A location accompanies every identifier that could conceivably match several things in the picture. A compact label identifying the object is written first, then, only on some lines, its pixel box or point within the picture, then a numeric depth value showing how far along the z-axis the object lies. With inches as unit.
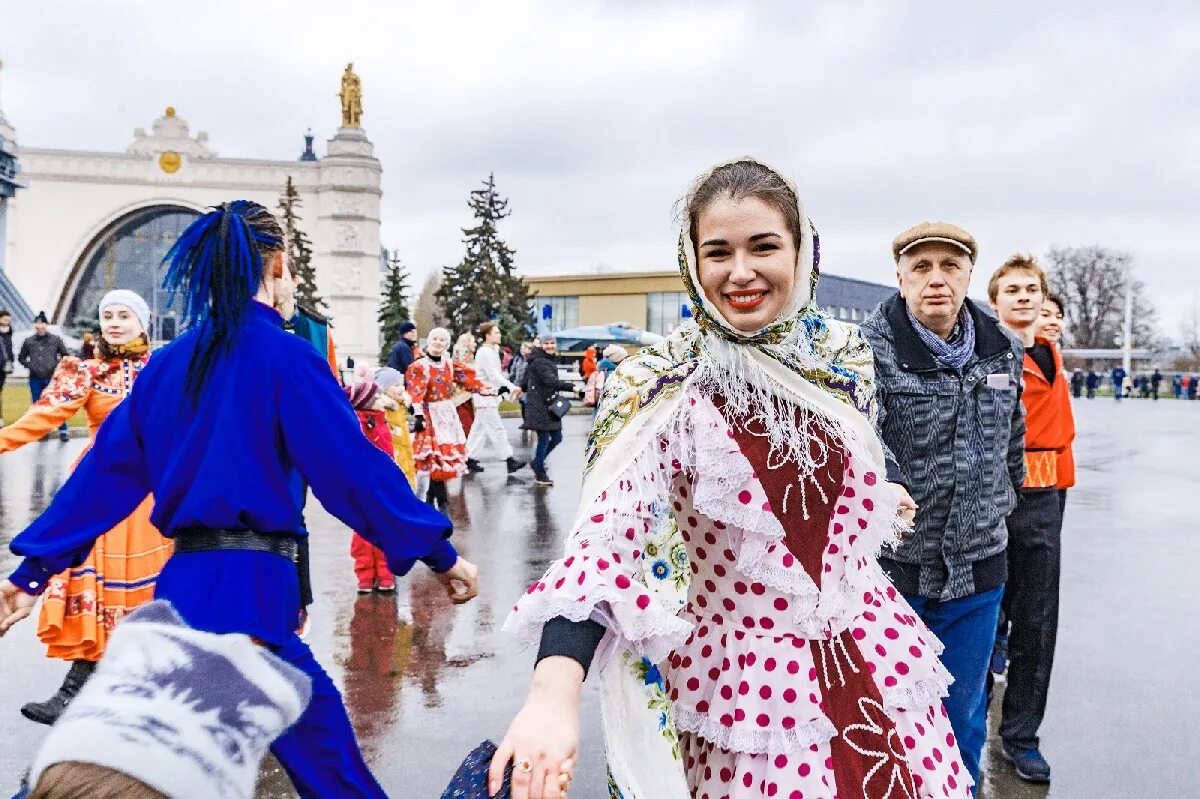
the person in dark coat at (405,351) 471.5
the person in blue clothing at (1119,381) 1982.0
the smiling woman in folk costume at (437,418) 424.2
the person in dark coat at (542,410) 513.0
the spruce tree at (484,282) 1507.1
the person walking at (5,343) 701.8
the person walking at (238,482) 98.3
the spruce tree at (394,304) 1863.9
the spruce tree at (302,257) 1674.5
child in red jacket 279.4
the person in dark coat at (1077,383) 2120.3
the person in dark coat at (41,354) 692.1
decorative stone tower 2176.4
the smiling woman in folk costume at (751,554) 70.2
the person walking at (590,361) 1000.2
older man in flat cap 132.3
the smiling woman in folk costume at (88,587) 162.6
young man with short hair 161.9
